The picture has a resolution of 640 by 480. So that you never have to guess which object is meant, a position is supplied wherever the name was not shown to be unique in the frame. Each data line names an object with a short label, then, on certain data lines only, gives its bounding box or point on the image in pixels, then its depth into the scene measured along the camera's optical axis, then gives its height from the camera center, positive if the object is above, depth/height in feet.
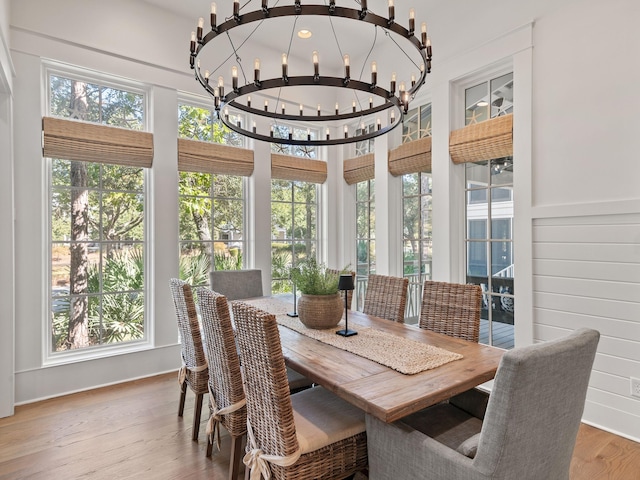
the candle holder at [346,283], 6.98 -0.89
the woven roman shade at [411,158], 12.10 +2.72
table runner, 5.59 -1.92
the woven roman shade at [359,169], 14.40 +2.77
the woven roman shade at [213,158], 12.09 +2.75
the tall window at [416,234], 12.71 +0.10
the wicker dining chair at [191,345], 7.34 -2.24
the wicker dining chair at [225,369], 5.99 -2.26
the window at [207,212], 12.50 +0.92
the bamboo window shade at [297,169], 14.26 +2.78
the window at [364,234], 14.97 +0.13
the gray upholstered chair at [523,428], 3.59 -2.02
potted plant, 7.54 -1.32
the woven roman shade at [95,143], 9.96 +2.74
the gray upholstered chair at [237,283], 11.53 -1.46
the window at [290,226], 14.66 +0.47
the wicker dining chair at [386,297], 9.07 -1.55
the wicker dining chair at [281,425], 4.65 -2.70
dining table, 4.50 -1.96
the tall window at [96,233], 10.50 +0.17
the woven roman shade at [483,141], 9.80 +2.69
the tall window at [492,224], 10.13 +0.36
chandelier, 6.81 +5.82
